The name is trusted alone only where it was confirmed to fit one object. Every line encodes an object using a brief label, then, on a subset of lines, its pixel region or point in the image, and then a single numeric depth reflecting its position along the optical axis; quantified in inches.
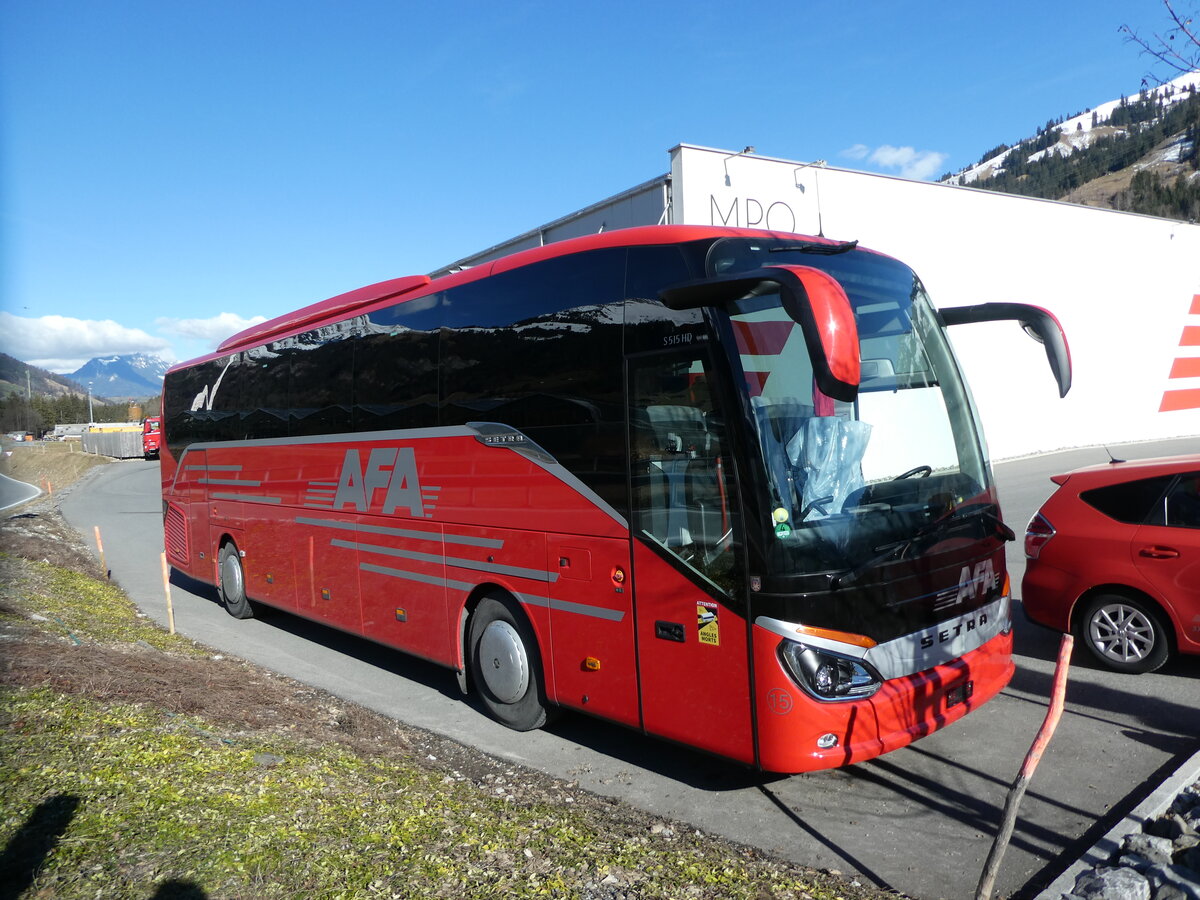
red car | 263.4
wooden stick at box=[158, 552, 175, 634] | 410.3
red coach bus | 183.6
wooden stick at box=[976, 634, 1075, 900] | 138.9
